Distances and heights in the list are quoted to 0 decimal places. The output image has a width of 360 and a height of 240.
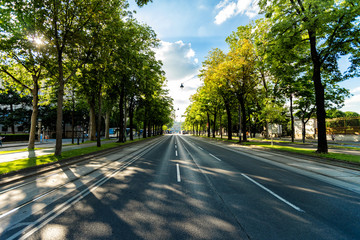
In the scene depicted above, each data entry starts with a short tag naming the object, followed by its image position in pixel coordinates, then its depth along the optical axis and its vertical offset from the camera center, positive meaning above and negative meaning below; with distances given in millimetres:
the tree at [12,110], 35688 +4296
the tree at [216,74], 23281 +8340
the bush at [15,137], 29261 -1745
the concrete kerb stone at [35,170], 6453 -2047
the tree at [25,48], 8047 +5703
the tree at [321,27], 10312 +7177
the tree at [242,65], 21797 +8720
